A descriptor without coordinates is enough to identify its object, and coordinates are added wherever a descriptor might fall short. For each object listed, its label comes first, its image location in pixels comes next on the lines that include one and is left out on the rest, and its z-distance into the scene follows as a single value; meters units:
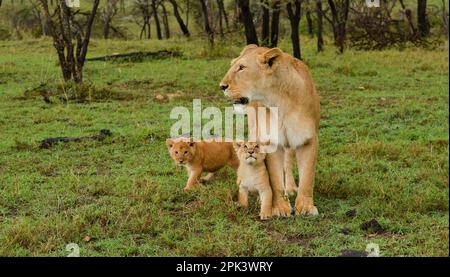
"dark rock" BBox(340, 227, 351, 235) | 5.56
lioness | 5.70
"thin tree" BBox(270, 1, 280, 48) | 19.08
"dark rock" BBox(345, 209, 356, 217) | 5.99
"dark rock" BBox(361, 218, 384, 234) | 5.54
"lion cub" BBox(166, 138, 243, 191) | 7.25
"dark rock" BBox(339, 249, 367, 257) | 4.87
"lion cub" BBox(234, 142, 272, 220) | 5.95
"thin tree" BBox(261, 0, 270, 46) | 19.81
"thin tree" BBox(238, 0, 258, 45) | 17.51
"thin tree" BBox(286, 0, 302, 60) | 18.33
